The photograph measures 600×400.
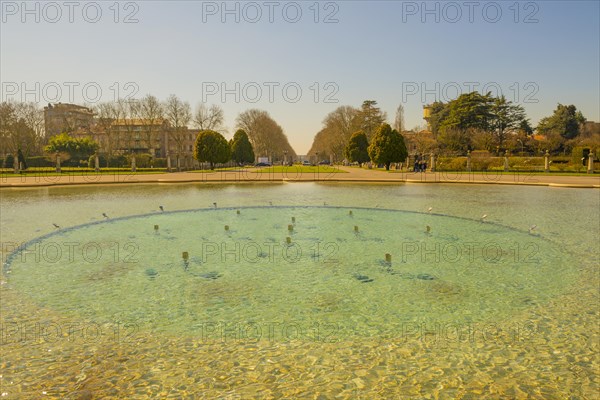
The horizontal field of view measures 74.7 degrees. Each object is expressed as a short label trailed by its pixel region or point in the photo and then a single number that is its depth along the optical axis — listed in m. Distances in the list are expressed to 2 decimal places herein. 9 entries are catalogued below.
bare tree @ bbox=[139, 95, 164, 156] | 66.20
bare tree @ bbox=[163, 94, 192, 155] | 66.56
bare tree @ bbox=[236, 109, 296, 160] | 85.25
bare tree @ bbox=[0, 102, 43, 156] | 55.23
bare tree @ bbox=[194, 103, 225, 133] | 70.50
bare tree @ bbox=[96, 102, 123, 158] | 64.75
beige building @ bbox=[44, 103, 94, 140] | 71.94
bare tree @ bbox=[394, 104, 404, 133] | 84.25
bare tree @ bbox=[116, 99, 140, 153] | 66.81
